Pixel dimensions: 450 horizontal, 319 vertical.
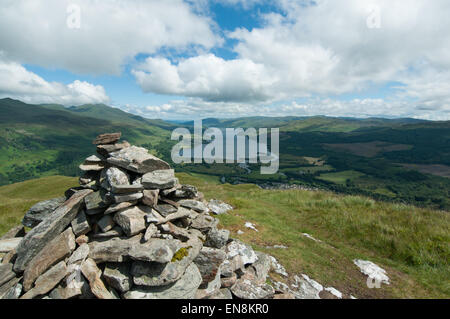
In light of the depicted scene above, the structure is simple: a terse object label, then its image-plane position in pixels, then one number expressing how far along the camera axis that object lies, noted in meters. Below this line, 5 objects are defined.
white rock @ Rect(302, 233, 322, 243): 18.03
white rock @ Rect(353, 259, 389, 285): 12.95
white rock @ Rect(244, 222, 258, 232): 18.45
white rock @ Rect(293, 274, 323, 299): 10.85
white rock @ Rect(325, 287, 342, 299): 11.23
